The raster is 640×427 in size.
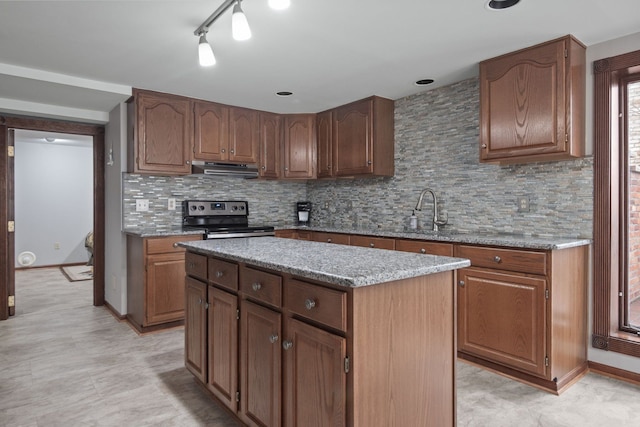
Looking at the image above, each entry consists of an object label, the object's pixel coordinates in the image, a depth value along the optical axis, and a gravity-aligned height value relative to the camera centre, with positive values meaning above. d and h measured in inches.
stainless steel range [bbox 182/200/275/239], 154.6 -2.5
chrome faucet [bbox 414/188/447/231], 136.7 -1.1
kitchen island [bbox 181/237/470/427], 50.7 -18.6
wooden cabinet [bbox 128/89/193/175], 141.4 +29.6
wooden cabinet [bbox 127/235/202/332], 133.6 -24.4
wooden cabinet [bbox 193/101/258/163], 156.6 +33.3
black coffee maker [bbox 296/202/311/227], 198.1 -0.5
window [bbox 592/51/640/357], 99.3 +3.5
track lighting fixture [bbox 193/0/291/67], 66.7 +35.1
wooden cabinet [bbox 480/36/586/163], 96.9 +28.5
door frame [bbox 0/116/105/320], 152.8 +6.2
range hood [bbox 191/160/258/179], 153.9 +17.8
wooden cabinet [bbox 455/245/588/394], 91.0 -25.1
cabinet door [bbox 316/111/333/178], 172.6 +31.4
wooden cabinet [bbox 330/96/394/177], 152.3 +30.0
